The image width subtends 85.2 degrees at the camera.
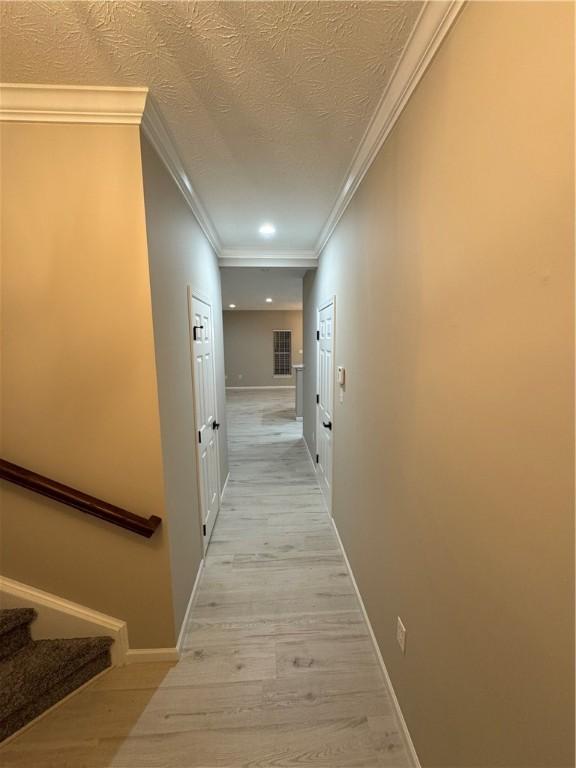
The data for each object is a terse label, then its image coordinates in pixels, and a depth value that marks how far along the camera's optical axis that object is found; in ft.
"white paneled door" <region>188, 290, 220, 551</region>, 7.70
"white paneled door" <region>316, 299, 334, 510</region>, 9.61
